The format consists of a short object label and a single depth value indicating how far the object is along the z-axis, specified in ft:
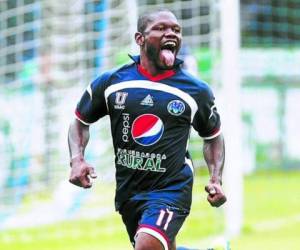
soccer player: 39.19
